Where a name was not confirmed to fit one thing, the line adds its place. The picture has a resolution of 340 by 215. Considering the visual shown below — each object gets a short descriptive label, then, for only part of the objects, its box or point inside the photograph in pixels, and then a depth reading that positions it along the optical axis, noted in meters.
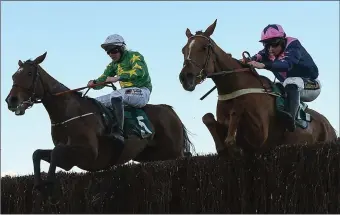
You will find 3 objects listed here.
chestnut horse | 15.78
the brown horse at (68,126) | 17.98
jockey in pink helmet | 17.08
